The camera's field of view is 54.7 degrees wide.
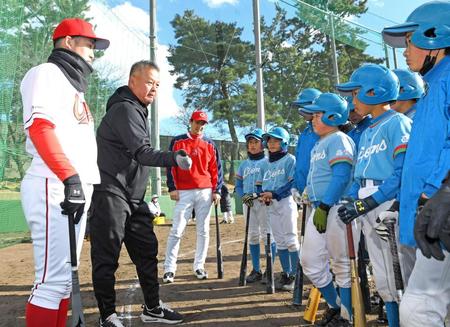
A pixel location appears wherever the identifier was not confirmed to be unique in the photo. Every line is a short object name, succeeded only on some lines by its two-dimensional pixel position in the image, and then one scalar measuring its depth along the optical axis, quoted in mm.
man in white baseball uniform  2561
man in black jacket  3637
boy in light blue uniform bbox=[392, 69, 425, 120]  3860
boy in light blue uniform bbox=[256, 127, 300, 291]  5504
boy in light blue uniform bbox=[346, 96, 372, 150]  4638
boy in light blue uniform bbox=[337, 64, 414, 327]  2971
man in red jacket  5711
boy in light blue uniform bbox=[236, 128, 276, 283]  5910
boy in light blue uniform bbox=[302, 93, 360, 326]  3590
